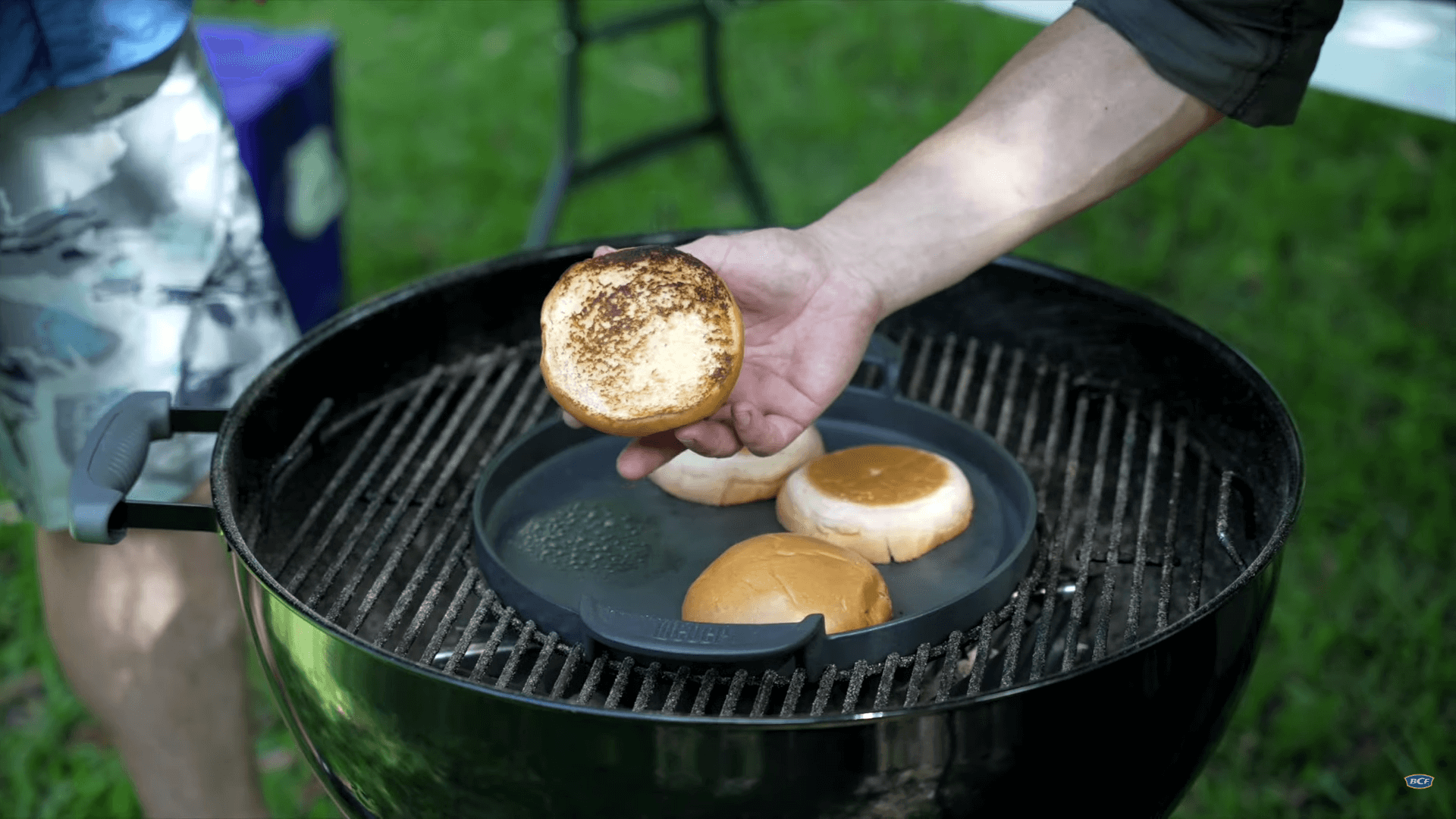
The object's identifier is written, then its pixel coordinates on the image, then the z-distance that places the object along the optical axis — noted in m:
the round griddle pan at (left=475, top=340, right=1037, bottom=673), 1.41
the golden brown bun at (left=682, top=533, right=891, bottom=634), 1.50
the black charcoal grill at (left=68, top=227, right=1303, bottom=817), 1.26
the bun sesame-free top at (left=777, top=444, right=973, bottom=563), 1.70
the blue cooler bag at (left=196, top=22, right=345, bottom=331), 3.23
